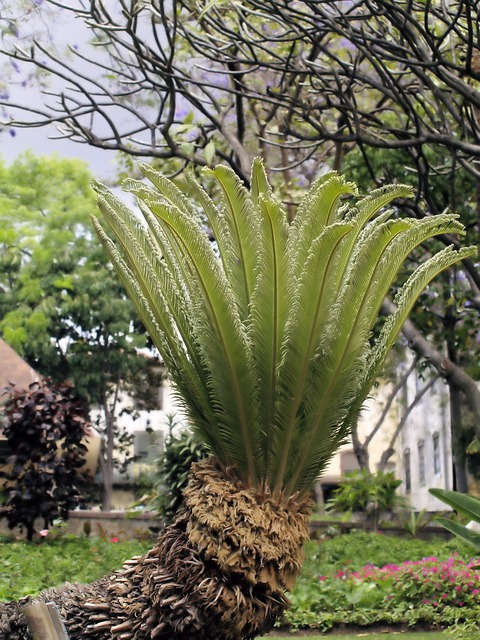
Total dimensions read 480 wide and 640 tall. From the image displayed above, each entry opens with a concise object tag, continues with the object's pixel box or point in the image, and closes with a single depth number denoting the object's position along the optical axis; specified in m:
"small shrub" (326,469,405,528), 17.25
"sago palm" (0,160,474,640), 5.32
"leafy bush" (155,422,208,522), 11.90
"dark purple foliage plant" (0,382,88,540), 13.38
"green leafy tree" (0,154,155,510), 25.78
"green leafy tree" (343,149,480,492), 15.50
